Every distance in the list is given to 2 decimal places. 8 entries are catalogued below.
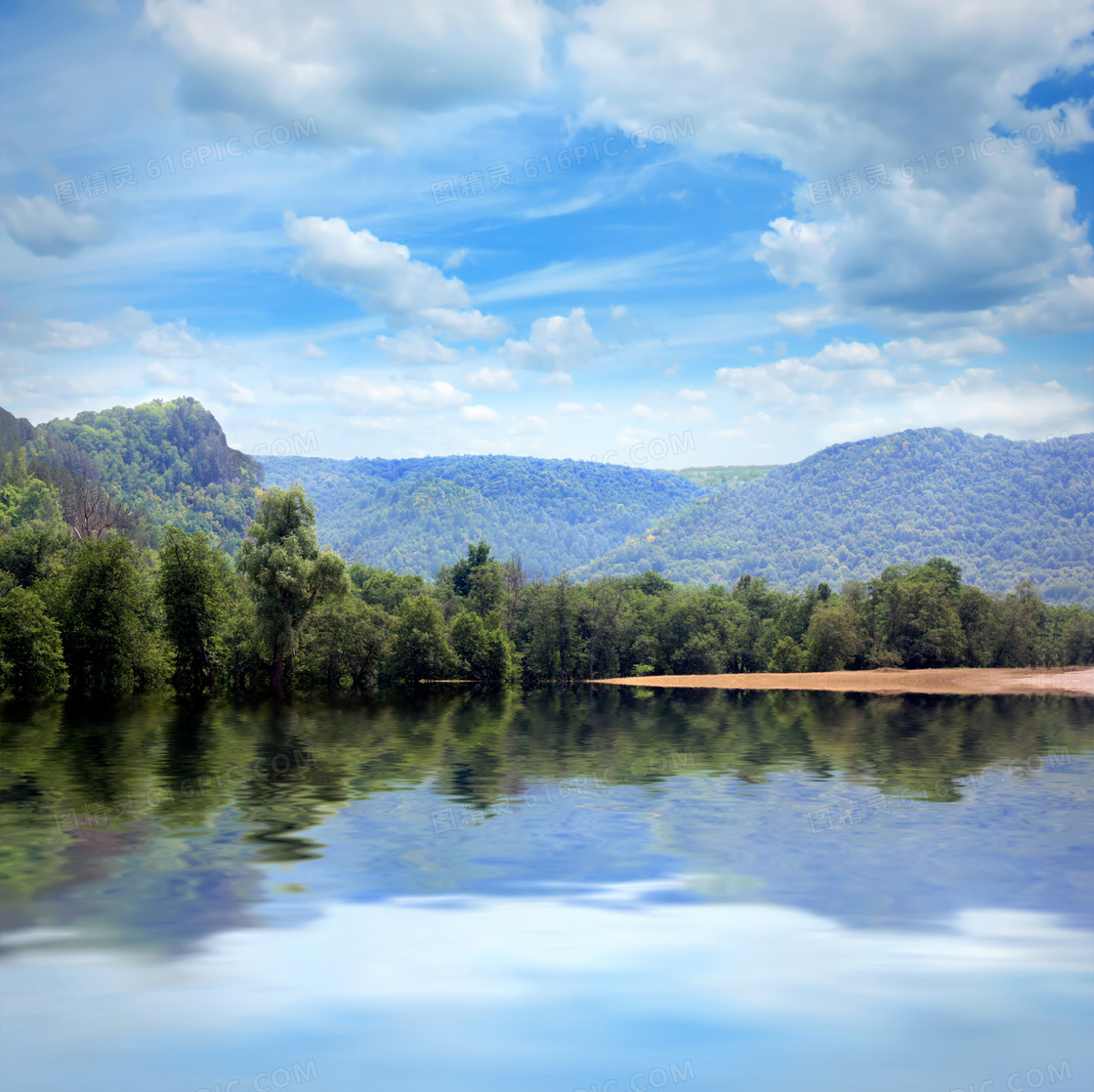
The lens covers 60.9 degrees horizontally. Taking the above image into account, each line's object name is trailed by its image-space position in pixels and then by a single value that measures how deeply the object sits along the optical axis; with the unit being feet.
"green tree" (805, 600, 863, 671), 361.51
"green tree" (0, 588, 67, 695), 219.41
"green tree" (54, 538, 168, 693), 237.86
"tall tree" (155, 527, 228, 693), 254.68
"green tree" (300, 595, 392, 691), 296.30
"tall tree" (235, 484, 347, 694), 234.79
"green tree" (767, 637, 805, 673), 378.12
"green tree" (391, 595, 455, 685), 333.01
